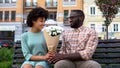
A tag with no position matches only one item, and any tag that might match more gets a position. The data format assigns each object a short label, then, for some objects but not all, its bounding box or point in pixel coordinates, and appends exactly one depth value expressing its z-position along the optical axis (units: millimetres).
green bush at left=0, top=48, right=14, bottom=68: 5976
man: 2541
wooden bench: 3053
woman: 2614
